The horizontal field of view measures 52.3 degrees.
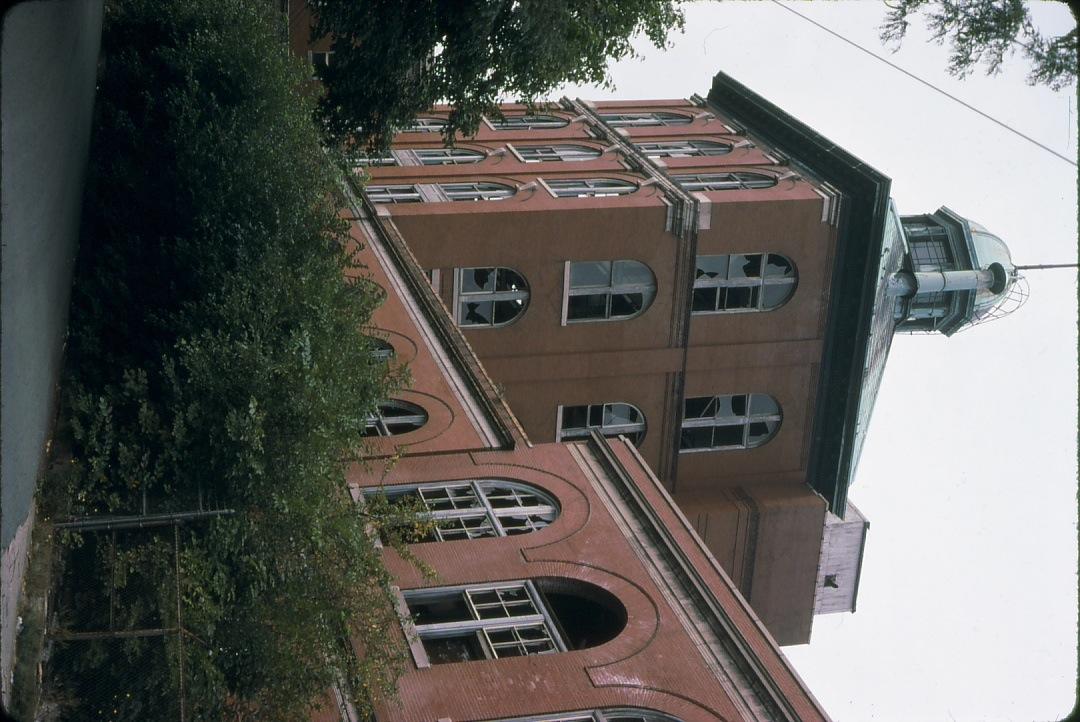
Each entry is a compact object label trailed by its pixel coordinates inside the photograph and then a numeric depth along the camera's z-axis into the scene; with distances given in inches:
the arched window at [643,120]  1658.5
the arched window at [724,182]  1350.9
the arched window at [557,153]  1459.2
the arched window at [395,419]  957.8
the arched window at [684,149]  1501.0
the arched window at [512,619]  707.4
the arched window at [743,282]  1294.3
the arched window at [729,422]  1357.0
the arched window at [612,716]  643.5
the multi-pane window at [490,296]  1233.4
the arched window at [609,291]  1262.3
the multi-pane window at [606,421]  1314.0
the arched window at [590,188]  1293.1
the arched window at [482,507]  815.7
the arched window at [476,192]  1282.0
